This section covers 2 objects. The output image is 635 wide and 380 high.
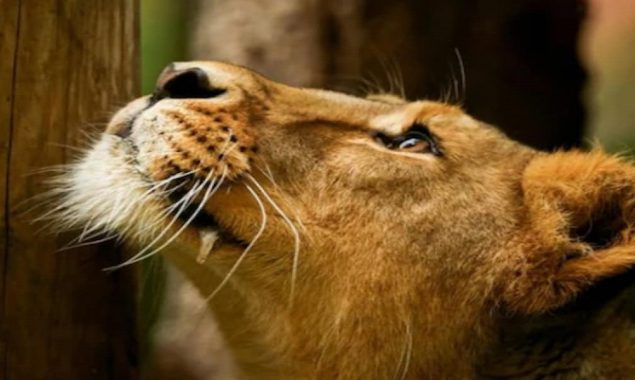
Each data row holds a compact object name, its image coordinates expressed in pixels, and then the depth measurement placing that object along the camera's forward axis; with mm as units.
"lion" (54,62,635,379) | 7301
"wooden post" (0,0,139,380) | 6977
